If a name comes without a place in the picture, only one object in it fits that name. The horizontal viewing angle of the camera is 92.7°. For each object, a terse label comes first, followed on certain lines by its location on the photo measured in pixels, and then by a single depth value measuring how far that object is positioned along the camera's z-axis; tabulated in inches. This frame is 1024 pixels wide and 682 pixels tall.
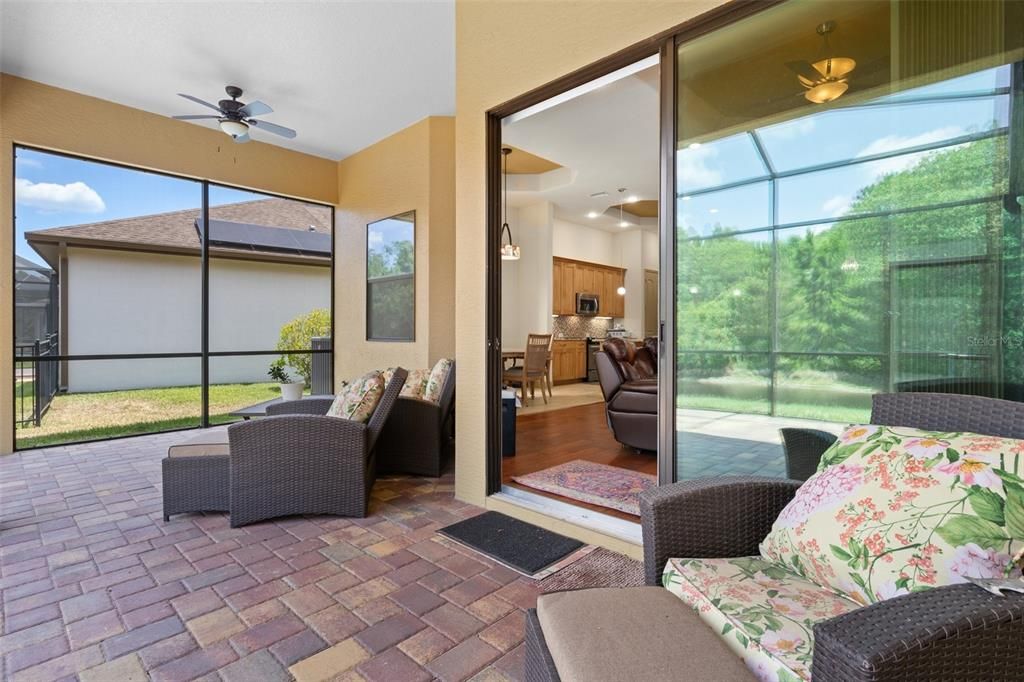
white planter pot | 234.2
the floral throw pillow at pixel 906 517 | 39.2
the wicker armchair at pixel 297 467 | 103.1
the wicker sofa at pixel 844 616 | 29.4
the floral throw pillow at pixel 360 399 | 113.6
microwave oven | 378.6
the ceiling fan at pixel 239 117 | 161.2
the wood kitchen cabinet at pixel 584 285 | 360.5
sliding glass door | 62.3
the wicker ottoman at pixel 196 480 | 107.0
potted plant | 234.7
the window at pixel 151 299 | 183.6
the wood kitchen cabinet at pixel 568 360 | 361.4
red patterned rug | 116.0
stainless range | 388.2
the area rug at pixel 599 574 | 80.9
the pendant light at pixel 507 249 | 288.1
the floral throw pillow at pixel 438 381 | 148.4
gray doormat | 89.1
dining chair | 264.7
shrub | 251.3
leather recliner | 159.9
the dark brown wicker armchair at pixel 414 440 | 141.3
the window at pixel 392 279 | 206.2
